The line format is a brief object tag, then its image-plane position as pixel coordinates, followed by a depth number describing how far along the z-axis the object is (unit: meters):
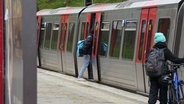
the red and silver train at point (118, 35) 16.79
